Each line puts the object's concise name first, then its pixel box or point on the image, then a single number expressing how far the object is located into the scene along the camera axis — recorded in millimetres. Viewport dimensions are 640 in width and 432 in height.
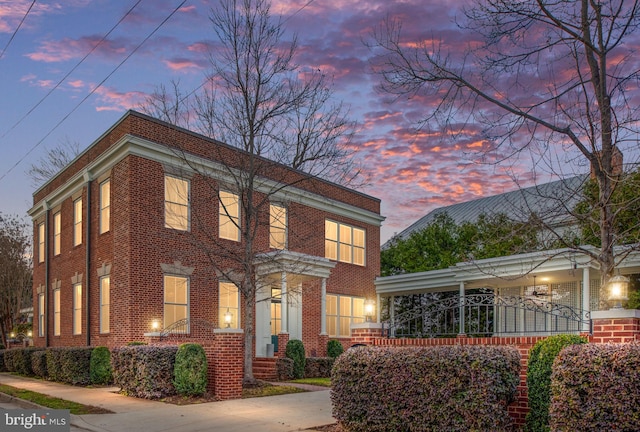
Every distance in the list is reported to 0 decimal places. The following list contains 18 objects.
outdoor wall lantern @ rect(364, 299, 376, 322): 11248
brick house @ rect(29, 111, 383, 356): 18391
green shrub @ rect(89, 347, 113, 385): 17203
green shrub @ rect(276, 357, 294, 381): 18812
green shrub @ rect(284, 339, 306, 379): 19562
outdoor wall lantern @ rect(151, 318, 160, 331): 17891
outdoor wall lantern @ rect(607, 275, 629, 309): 8008
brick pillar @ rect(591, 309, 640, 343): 7562
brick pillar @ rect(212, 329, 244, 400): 13727
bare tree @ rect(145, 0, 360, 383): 16062
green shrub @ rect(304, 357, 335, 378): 20583
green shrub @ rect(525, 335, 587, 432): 8031
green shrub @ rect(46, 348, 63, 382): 18531
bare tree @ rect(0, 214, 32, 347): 35375
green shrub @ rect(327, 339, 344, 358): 23703
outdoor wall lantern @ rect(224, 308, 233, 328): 15000
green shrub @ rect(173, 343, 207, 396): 13352
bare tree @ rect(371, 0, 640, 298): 8922
